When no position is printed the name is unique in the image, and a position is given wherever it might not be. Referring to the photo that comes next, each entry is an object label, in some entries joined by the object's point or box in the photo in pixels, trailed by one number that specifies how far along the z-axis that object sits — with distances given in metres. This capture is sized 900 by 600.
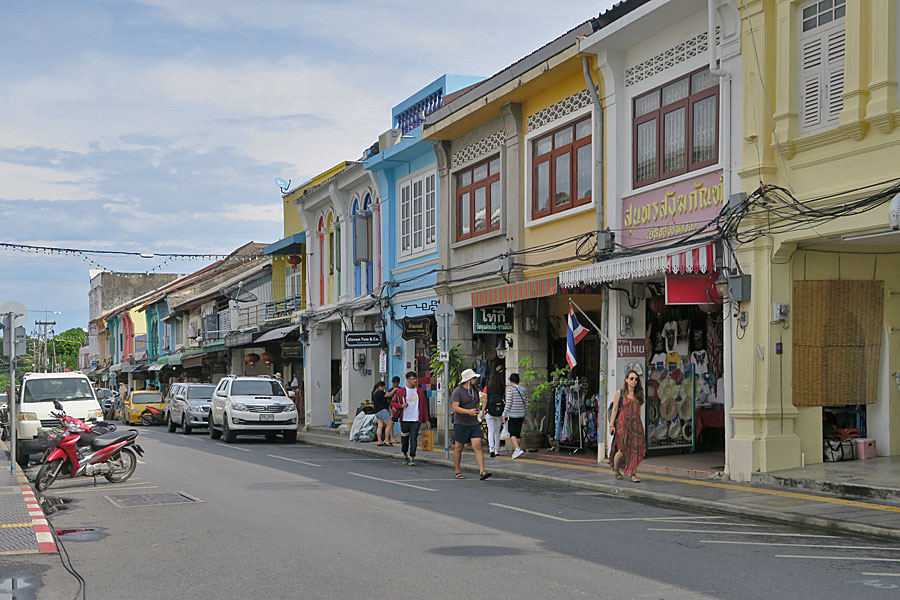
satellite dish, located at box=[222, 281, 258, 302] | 41.47
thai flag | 18.42
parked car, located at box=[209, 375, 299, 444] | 26.84
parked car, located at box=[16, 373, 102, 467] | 19.66
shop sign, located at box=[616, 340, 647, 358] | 17.62
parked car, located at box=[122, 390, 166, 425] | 42.03
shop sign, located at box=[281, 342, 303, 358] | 35.25
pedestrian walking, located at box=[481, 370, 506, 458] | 19.97
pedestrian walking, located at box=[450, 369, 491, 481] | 15.88
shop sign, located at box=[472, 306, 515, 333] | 21.41
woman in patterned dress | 14.69
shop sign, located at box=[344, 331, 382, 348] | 27.19
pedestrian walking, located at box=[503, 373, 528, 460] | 19.31
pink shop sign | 15.40
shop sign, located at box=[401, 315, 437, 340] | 25.28
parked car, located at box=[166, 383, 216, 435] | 32.38
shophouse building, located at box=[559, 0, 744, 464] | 14.94
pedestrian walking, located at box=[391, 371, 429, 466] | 19.64
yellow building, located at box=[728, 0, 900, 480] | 13.24
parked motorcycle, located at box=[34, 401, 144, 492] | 15.05
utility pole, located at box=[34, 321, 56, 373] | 99.88
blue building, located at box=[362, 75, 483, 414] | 25.27
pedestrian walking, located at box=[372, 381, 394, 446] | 24.19
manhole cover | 13.34
